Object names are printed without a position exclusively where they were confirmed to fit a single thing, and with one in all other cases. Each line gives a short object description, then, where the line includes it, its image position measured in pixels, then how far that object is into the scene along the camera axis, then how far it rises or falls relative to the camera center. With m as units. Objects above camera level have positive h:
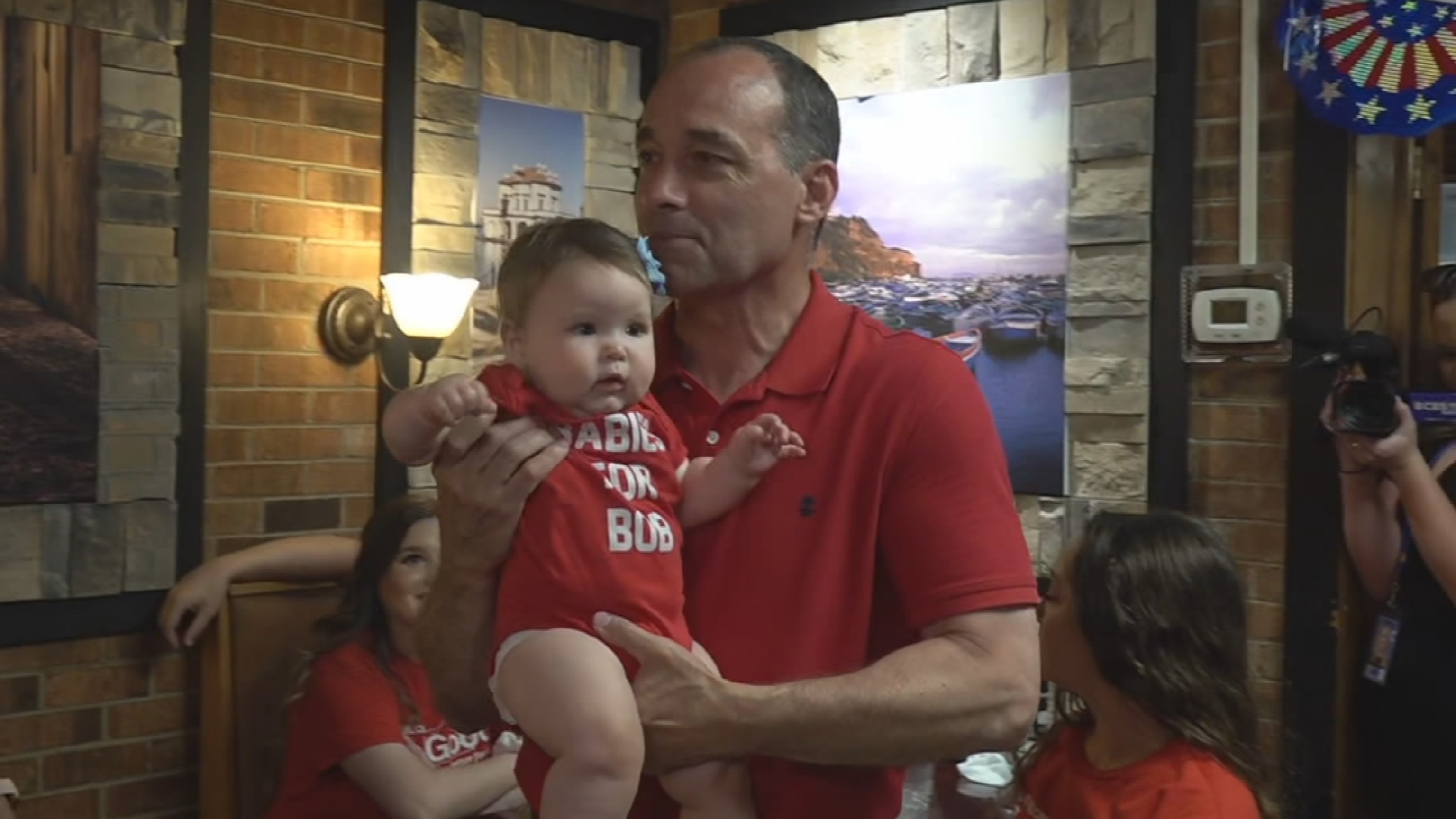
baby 1.45 -0.10
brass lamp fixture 3.54 +0.21
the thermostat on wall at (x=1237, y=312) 3.19 +0.23
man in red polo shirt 1.46 -0.12
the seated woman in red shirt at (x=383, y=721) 2.89 -0.65
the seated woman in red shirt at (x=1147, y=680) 2.05 -0.39
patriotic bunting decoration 2.89 +0.71
